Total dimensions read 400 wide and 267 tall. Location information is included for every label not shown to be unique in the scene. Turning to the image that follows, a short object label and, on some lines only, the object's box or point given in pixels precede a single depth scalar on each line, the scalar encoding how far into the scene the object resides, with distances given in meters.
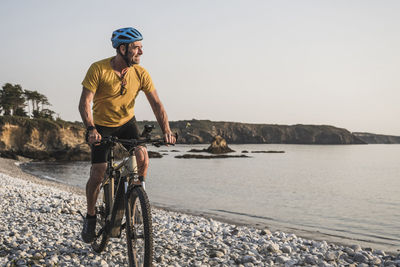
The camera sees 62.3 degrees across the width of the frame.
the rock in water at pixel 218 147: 70.62
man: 3.68
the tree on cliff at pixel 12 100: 62.94
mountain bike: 3.23
